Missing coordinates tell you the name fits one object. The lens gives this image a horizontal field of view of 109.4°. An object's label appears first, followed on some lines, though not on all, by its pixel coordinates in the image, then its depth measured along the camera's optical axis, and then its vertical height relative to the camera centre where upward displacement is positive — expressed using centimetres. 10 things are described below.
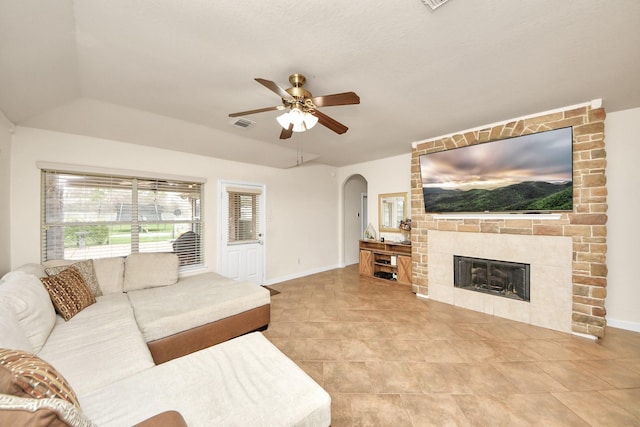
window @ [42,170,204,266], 274 -3
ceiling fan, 183 +93
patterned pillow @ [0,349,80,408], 65 -51
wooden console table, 434 -99
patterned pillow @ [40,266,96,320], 199 -72
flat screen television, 268 +50
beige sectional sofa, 107 -92
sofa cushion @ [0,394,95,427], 55 -50
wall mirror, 469 +6
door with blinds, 401 -33
